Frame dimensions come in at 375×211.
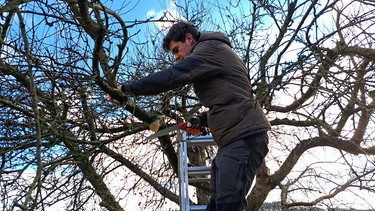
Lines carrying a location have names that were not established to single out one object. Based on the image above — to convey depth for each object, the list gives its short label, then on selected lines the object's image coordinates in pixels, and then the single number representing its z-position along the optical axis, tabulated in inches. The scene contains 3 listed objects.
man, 80.6
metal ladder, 125.5
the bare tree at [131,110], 88.0
